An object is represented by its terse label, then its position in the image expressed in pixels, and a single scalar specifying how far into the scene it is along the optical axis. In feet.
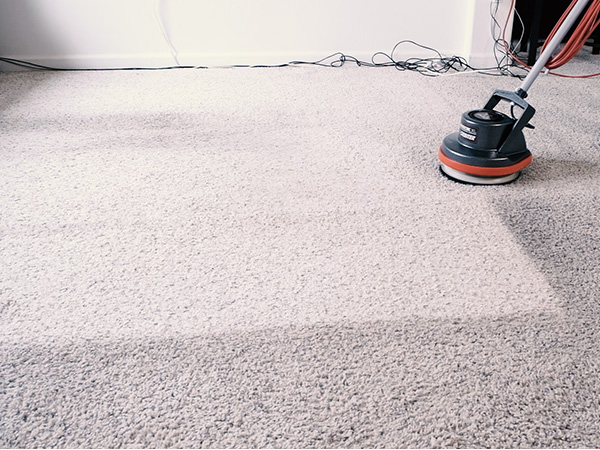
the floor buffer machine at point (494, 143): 4.11
